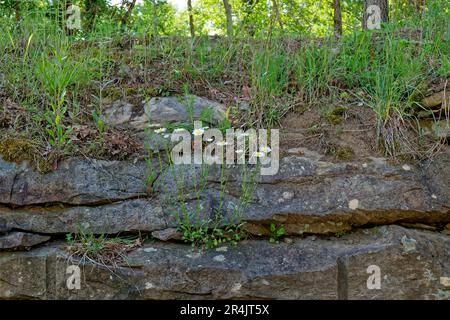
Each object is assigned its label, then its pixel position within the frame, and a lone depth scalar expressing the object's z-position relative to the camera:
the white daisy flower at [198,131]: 3.59
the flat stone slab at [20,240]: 3.34
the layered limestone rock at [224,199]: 3.48
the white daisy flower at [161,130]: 3.75
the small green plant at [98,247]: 3.28
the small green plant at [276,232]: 3.46
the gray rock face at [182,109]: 4.07
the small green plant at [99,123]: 3.86
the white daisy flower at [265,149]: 3.65
